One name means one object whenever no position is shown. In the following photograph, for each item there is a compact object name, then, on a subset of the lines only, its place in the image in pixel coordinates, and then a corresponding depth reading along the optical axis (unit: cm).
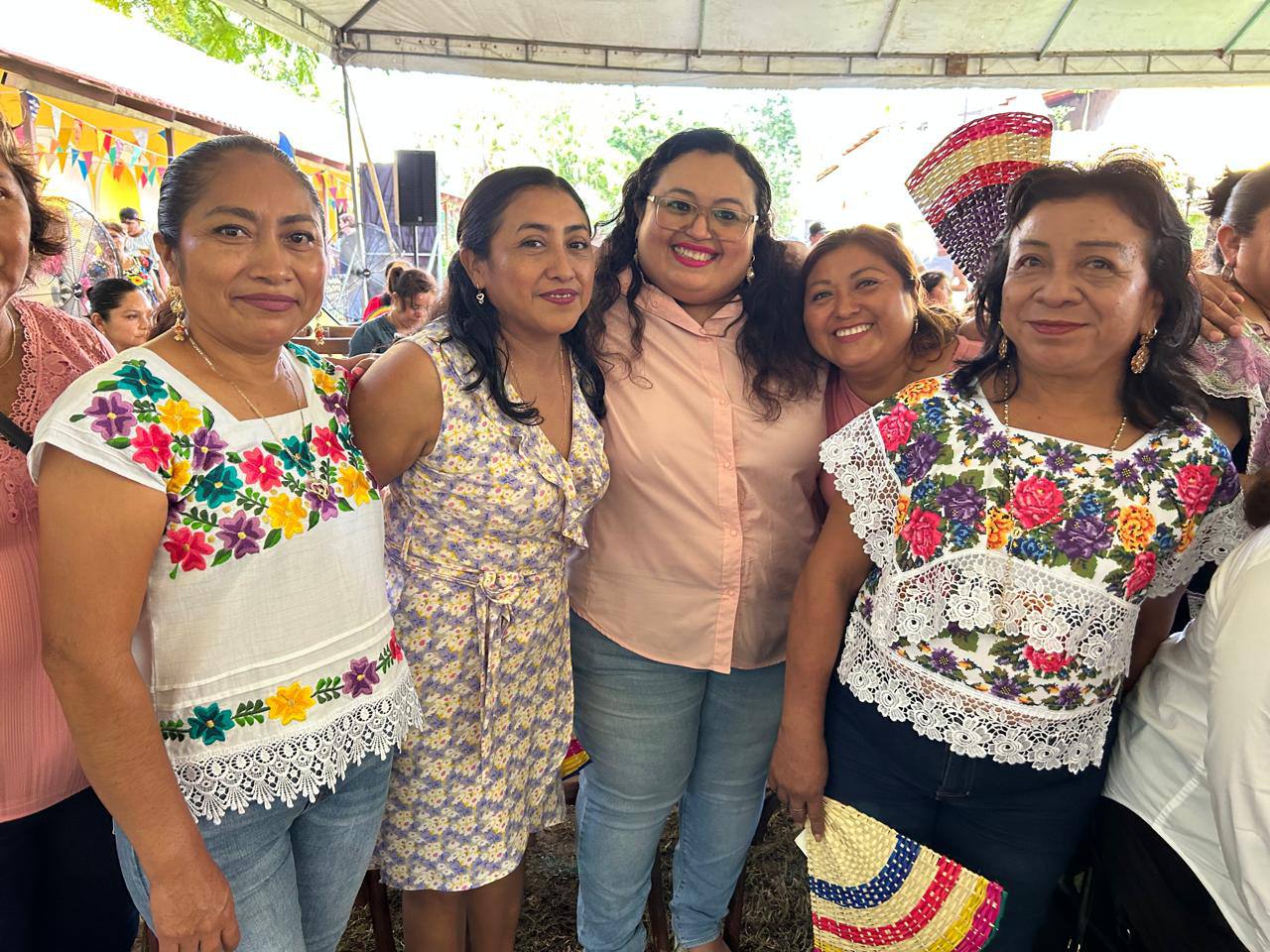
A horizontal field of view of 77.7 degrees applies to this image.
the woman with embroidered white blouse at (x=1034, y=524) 130
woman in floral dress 154
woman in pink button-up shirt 173
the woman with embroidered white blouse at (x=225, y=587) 102
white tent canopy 443
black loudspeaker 974
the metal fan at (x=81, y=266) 552
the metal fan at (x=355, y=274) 1007
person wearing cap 700
